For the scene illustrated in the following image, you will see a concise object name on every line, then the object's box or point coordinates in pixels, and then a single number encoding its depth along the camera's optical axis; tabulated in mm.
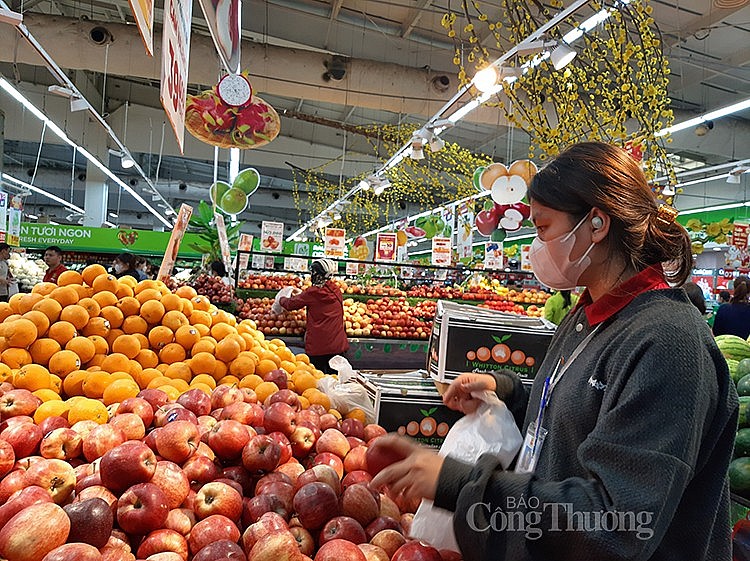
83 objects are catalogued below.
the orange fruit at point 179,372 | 2418
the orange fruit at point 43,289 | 2696
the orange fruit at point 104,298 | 2645
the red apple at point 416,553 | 1257
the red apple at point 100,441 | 1597
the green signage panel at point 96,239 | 13508
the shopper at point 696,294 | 5316
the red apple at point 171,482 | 1423
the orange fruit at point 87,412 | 1861
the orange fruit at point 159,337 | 2607
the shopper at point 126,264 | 8664
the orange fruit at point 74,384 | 2195
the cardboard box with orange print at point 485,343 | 2645
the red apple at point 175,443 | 1574
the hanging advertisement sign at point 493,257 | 11180
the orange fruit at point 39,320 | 2377
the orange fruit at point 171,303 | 2768
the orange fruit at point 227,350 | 2580
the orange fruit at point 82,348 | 2342
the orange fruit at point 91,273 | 2855
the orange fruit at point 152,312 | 2674
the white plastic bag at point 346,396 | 2377
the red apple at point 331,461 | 1688
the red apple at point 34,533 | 1136
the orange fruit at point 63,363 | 2252
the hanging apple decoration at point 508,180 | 6508
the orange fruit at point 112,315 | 2594
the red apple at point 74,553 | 1106
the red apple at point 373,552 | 1291
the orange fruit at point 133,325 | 2621
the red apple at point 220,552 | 1205
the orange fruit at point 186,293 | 3108
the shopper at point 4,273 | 8344
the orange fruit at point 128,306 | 2672
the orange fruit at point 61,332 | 2398
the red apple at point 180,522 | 1353
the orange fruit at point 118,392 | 2062
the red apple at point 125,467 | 1376
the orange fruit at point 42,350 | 2310
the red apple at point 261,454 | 1604
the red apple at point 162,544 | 1280
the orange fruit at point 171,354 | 2559
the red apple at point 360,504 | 1468
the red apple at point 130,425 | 1676
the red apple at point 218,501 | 1413
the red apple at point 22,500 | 1244
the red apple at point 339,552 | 1219
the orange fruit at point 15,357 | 2230
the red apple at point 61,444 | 1595
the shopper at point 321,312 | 5941
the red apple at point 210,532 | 1315
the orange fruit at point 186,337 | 2629
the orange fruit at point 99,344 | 2422
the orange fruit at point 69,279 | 2803
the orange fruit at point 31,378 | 2121
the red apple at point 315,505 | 1405
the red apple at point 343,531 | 1349
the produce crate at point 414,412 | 2359
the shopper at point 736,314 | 6781
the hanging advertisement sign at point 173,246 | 4344
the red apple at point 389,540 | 1352
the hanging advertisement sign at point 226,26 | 3129
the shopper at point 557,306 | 5559
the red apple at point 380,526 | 1426
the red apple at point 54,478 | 1404
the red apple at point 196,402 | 1929
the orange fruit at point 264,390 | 2266
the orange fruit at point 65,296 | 2570
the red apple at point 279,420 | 1821
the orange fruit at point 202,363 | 2494
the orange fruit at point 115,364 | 2340
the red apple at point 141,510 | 1301
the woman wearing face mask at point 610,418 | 942
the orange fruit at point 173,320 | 2678
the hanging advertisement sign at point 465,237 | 11633
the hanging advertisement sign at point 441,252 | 11008
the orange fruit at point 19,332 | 2281
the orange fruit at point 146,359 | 2512
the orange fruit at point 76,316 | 2461
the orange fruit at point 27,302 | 2553
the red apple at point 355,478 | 1606
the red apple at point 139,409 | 1789
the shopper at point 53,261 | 7377
